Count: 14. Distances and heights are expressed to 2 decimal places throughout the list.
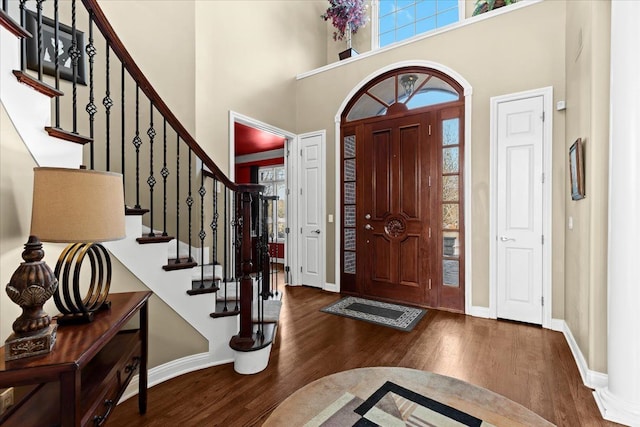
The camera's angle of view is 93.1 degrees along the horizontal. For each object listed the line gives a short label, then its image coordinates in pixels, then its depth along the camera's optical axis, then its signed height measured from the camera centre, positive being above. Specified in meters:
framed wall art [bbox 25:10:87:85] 2.31 +1.30
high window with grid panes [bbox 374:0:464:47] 4.38 +2.96
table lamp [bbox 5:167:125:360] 1.00 -0.08
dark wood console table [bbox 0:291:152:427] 0.95 -0.66
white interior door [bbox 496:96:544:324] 3.12 +0.01
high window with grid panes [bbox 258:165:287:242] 7.02 +0.67
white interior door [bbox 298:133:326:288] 4.56 +0.01
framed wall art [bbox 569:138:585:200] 2.23 +0.30
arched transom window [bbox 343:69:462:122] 3.69 +1.50
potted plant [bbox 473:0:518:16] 3.55 +2.48
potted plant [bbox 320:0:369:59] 4.68 +3.03
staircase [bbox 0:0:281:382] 1.37 +0.27
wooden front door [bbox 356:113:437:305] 3.73 +0.00
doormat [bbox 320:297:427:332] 3.23 -1.20
